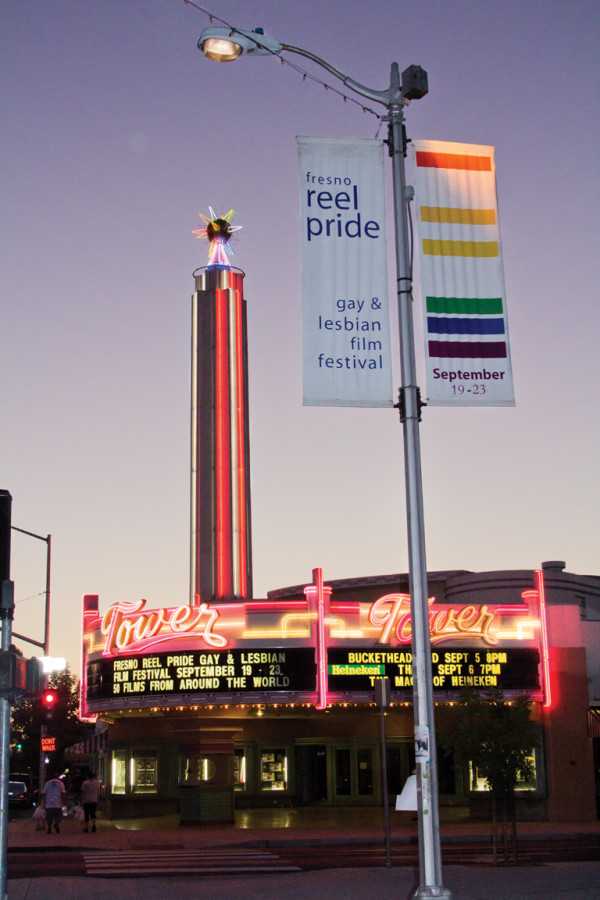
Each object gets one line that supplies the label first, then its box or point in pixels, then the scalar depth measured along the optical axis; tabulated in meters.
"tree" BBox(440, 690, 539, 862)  24.66
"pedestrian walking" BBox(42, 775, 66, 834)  35.06
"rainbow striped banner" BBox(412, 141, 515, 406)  13.76
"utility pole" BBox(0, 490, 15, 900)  13.96
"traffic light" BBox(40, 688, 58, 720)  40.12
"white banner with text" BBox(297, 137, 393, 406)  13.42
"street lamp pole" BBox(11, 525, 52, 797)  50.28
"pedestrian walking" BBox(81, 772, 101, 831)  35.56
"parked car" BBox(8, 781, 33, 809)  60.67
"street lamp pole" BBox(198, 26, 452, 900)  12.73
